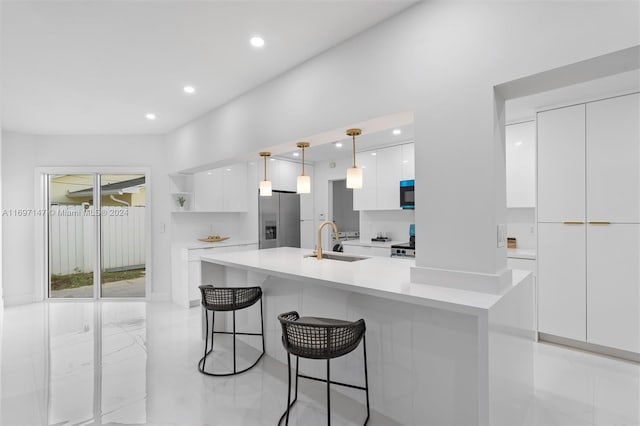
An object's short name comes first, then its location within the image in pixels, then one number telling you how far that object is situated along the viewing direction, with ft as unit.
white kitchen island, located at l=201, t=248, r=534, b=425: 5.48
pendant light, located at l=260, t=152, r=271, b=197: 11.39
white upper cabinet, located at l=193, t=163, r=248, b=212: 17.22
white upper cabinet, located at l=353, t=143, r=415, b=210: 16.52
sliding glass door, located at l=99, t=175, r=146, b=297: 17.61
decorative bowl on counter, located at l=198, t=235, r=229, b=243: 17.74
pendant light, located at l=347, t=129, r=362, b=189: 9.09
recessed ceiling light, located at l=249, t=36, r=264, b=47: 8.13
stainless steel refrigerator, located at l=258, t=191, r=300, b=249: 19.12
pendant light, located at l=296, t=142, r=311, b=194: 10.44
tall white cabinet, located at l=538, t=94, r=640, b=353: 9.71
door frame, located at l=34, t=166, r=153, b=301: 16.92
